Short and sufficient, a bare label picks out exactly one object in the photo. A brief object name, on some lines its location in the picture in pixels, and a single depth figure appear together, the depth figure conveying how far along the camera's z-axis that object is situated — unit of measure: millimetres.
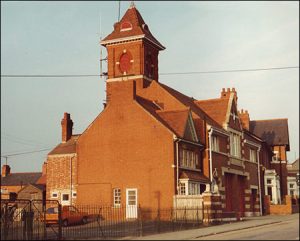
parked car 37078
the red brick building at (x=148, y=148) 42000
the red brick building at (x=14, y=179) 89500
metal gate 24988
